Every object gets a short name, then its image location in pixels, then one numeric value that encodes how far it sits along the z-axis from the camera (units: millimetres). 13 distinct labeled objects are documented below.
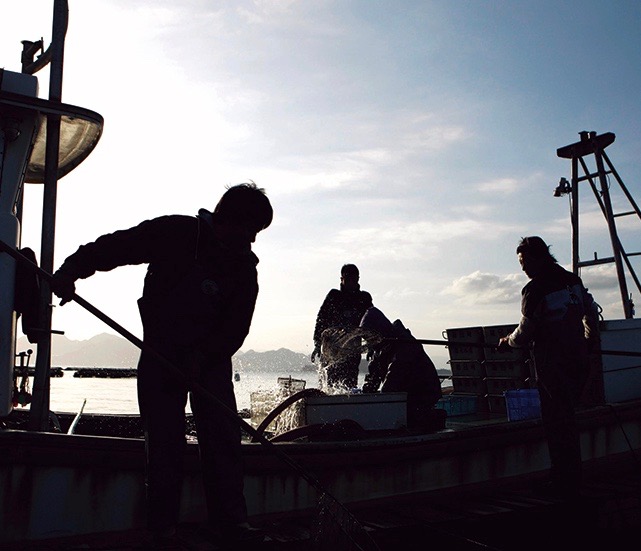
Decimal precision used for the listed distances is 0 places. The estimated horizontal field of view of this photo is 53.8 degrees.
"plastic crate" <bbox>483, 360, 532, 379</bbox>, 7699
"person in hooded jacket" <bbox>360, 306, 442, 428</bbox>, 6320
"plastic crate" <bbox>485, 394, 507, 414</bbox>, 8227
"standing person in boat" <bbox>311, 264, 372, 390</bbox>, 8250
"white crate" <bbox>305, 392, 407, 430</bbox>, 5492
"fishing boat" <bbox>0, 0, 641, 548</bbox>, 3697
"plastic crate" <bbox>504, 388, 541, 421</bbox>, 6707
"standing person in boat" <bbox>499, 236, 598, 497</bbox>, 5641
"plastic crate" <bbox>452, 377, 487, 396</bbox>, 8367
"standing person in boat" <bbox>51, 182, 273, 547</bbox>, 3633
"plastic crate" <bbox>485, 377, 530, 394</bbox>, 7738
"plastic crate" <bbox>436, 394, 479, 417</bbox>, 8312
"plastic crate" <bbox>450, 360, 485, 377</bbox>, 8289
